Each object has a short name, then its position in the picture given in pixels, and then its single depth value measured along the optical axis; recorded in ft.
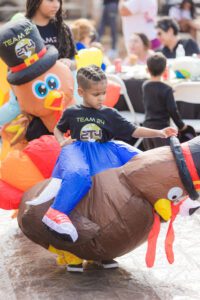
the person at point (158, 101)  24.25
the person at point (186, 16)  49.28
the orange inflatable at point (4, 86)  20.33
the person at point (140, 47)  35.52
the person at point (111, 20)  55.61
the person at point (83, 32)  33.66
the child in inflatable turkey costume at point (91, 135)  15.53
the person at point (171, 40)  34.08
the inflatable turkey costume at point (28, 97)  17.13
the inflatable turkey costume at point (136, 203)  14.86
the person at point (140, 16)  39.25
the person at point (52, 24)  20.24
